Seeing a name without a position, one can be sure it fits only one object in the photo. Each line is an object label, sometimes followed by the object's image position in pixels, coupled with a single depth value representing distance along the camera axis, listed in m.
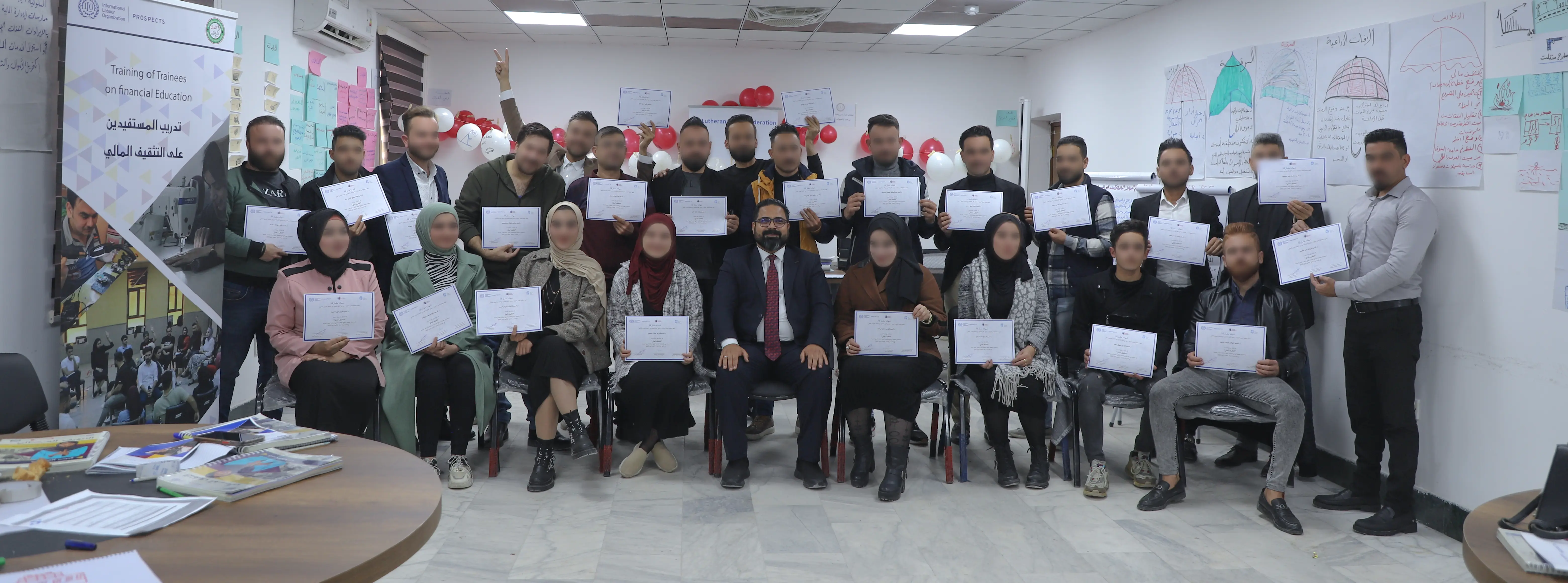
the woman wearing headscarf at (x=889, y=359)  4.03
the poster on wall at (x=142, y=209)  3.29
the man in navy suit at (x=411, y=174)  4.36
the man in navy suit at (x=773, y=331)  4.06
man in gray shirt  3.57
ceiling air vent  7.18
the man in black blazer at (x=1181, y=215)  4.34
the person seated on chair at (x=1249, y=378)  3.77
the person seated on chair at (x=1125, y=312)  4.09
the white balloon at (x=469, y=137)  8.01
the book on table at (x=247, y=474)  1.76
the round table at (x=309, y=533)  1.44
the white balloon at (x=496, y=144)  7.82
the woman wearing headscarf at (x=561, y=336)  4.07
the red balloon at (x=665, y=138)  8.55
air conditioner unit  5.75
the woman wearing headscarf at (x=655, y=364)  4.09
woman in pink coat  3.71
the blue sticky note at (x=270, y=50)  5.34
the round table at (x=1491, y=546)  1.53
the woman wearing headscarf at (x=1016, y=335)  4.09
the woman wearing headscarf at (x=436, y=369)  3.91
